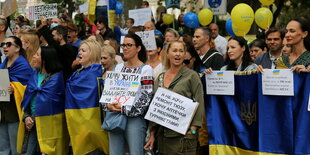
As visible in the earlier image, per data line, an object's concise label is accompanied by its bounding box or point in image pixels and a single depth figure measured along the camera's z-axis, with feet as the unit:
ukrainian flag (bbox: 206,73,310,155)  16.96
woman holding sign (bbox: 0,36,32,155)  23.09
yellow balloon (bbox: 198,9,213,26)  41.04
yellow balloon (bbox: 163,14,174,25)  44.21
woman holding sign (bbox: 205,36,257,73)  19.22
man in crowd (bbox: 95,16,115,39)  34.81
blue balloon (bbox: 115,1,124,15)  48.26
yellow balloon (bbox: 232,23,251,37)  33.37
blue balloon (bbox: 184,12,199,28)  42.04
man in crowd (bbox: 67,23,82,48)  30.91
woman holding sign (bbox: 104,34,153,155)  18.84
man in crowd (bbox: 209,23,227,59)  32.95
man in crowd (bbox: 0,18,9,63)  29.60
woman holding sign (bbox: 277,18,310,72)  17.20
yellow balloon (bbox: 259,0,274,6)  35.69
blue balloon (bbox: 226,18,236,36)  39.44
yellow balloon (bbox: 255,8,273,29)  33.78
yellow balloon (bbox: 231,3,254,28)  32.73
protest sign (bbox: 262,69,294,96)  16.89
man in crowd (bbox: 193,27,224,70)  22.76
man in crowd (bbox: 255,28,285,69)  22.74
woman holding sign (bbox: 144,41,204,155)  17.75
